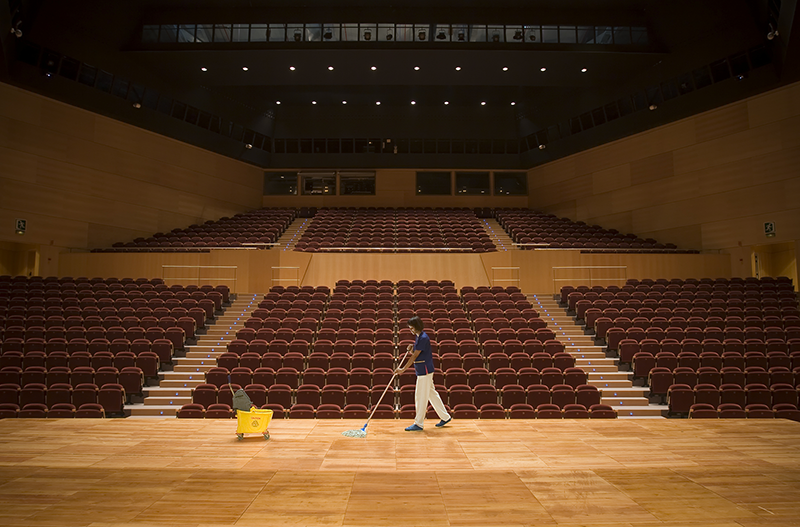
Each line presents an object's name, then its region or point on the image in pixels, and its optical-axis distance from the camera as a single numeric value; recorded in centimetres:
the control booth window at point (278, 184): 1880
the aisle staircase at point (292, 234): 1385
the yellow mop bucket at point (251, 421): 393
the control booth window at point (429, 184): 1903
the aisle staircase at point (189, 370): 662
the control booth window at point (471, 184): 1897
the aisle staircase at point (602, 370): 664
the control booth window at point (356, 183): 1906
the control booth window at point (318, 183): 1902
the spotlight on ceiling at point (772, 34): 1013
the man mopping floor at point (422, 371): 432
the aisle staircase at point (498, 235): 1366
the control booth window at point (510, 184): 1884
